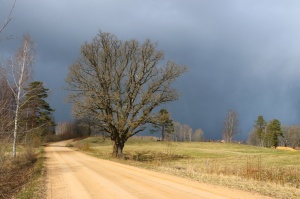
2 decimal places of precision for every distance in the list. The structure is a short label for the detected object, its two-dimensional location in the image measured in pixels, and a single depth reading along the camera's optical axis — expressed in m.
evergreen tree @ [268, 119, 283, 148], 118.31
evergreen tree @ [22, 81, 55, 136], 69.47
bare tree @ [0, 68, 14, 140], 13.03
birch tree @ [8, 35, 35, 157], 26.92
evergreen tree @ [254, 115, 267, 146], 128.50
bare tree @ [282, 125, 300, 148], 152.50
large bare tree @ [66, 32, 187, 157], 37.91
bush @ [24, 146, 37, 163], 31.94
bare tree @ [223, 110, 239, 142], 125.81
